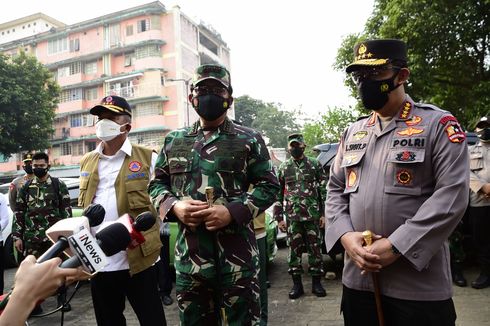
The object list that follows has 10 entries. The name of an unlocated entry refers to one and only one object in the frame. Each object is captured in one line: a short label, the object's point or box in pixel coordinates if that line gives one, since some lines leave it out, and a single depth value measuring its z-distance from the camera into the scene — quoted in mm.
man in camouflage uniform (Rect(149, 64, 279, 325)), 2293
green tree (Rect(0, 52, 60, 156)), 21562
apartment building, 32062
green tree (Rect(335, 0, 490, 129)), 10281
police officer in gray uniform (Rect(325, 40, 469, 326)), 1959
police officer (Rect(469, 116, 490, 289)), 4844
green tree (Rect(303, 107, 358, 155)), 25141
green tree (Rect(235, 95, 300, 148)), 50562
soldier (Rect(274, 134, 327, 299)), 5133
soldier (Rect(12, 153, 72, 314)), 5094
